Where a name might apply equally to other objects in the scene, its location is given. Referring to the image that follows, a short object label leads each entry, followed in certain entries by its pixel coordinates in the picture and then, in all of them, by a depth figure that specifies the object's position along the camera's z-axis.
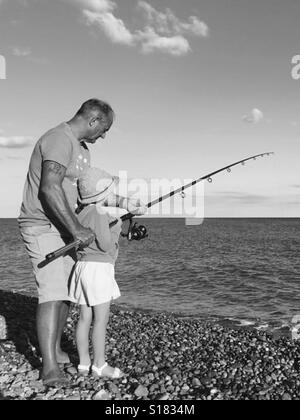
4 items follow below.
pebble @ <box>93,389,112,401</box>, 4.21
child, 4.34
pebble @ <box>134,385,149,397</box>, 4.43
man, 4.14
